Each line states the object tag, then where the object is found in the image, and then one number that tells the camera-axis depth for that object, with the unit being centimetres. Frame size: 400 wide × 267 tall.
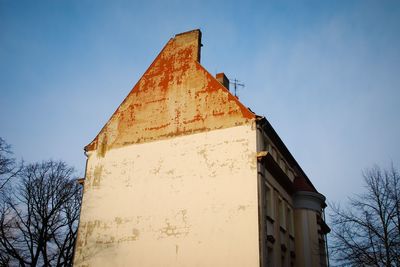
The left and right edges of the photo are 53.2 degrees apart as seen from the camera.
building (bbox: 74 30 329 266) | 1891
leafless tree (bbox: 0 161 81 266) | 2919
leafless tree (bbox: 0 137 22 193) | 2456
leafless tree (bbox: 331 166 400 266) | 2014
